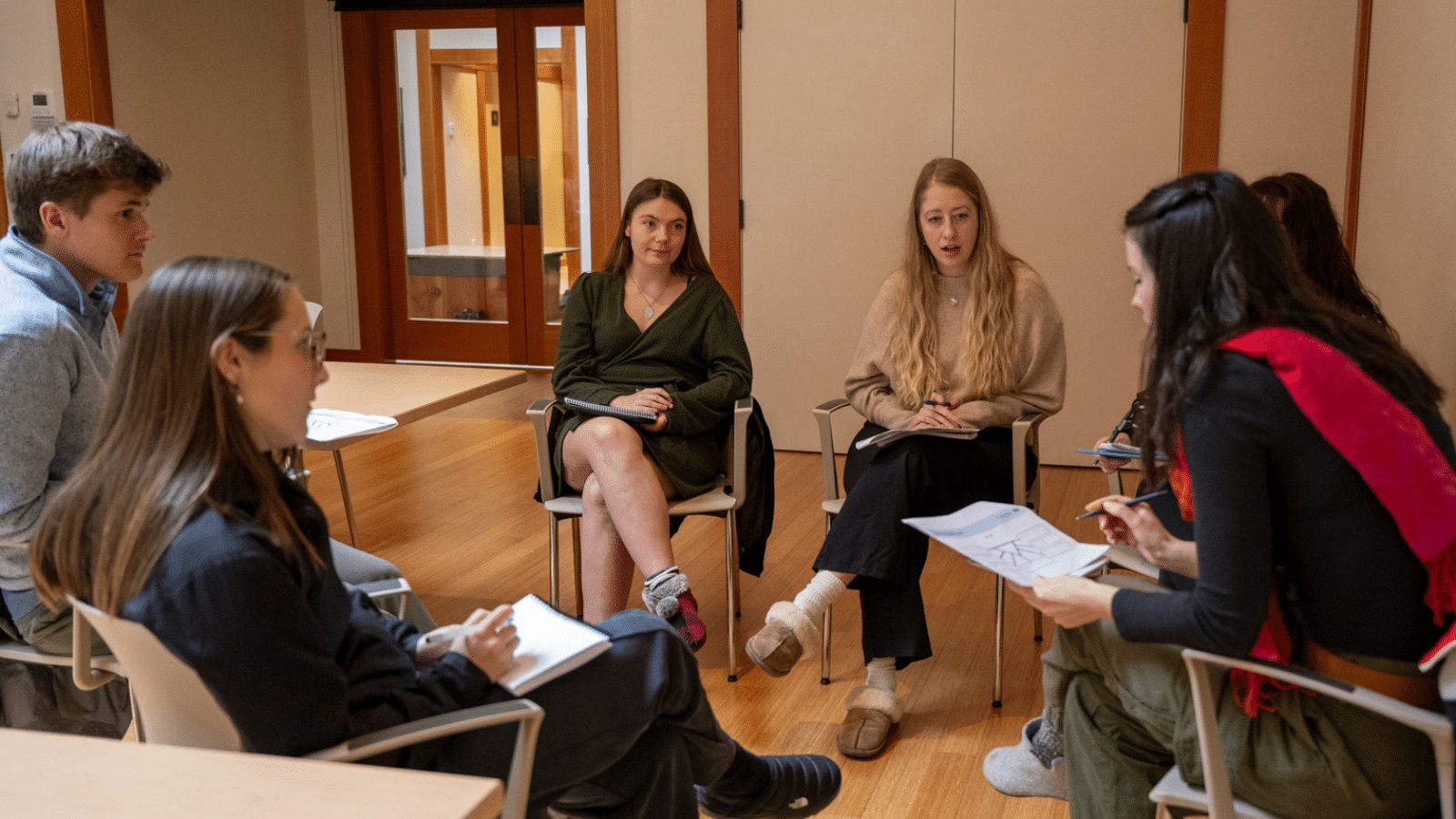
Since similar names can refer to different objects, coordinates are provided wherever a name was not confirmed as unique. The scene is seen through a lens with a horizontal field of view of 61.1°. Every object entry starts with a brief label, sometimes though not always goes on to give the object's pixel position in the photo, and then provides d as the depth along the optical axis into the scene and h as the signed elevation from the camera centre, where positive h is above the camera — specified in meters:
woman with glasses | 1.35 -0.38
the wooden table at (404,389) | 3.06 -0.49
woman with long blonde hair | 2.75 -0.50
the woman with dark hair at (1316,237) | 2.58 -0.08
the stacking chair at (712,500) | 3.07 -0.74
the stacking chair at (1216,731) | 1.39 -0.62
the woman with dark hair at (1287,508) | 1.52 -0.38
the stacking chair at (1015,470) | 2.90 -0.65
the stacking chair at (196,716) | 1.31 -0.57
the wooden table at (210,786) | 1.09 -0.52
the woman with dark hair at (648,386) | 3.02 -0.49
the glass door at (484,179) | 7.55 +0.17
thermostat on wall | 6.25 +0.51
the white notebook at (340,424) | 2.77 -0.50
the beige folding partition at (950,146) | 4.93 +0.22
